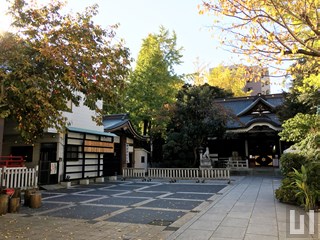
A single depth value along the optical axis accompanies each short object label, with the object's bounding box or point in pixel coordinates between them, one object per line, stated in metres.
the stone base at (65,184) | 14.88
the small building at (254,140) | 24.00
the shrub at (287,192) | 8.63
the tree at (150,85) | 27.20
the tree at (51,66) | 6.16
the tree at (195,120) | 20.53
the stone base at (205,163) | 18.55
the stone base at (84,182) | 16.58
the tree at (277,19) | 5.40
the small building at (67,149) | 14.87
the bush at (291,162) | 10.34
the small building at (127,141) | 21.37
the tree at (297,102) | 16.32
